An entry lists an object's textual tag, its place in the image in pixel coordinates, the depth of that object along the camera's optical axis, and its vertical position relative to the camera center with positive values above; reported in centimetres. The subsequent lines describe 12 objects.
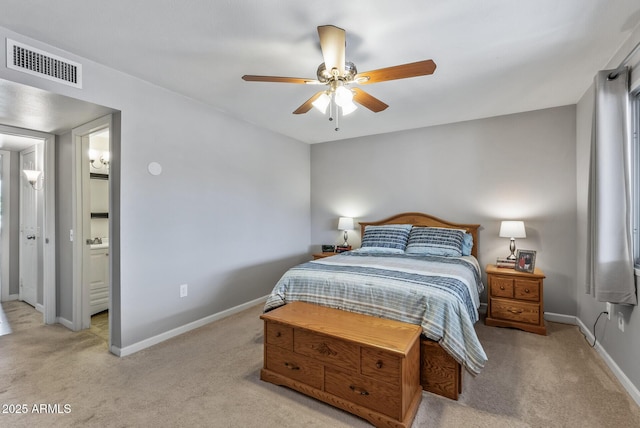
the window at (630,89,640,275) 209 +29
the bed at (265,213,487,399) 195 -61
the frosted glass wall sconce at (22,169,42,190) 371 +43
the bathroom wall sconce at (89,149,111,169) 401 +70
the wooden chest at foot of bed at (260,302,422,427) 171 -94
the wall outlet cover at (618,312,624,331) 218 -80
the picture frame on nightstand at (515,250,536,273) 314 -52
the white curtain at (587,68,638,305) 204 +13
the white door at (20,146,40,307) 386 -31
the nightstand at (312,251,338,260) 429 -63
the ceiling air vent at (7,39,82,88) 197 +102
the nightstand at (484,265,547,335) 301 -91
